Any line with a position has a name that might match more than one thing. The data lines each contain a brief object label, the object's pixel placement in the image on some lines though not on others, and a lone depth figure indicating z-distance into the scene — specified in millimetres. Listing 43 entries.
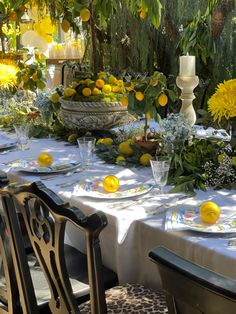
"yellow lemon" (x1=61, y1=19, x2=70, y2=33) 2451
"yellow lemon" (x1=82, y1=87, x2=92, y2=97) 2047
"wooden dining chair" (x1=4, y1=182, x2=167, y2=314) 901
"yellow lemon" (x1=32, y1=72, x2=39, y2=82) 2553
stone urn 2029
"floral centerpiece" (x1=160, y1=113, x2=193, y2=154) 1619
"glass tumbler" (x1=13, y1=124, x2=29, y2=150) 1967
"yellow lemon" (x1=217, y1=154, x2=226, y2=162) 1500
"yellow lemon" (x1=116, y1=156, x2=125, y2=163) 1751
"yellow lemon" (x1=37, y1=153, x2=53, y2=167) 1725
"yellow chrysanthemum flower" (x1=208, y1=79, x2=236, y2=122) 1472
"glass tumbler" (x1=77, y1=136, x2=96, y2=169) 1604
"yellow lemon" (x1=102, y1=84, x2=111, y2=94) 2075
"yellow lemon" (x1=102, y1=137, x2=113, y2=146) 1979
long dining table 1081
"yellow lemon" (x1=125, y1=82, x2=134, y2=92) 1734
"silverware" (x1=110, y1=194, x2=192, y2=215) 1286
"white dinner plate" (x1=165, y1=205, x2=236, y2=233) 1134
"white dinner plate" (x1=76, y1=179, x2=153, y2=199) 1386
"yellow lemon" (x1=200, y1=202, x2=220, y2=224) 1164
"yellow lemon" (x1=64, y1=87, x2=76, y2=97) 2090
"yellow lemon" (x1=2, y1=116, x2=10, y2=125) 2527
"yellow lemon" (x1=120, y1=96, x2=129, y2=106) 1730
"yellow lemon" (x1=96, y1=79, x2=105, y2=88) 2080
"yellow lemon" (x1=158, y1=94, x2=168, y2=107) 1720
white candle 1863
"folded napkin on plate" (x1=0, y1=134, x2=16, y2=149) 2074
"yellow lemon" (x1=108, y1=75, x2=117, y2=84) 2125
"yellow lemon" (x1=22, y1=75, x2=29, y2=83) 2565
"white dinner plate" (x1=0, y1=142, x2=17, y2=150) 2040
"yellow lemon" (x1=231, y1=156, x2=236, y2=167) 1486
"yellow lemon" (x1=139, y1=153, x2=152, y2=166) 1718
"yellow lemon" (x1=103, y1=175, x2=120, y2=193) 1422
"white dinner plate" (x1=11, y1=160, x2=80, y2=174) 1657
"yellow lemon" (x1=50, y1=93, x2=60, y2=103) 2280
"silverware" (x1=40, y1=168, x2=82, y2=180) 1612
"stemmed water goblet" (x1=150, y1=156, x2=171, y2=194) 1359
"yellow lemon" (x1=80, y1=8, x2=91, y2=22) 2062
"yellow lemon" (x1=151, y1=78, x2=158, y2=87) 1719
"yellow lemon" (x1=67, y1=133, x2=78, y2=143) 2129
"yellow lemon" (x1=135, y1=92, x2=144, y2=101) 1721
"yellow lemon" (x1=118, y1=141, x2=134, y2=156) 1805
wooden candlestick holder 1900
